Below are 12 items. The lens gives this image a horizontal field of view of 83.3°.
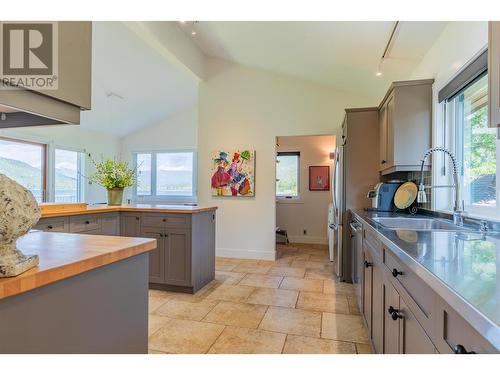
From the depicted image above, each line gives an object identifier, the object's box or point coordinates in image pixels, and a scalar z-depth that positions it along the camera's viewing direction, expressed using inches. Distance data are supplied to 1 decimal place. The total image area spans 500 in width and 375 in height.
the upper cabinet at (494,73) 45.2
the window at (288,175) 242.1
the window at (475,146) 74.6
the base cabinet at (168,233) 118.3
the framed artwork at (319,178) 232.5
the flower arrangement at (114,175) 129.6
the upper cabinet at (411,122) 103.3
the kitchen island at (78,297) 30.9
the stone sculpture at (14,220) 28.0
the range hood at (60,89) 37.7
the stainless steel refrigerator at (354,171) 135.4
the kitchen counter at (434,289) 24.0
